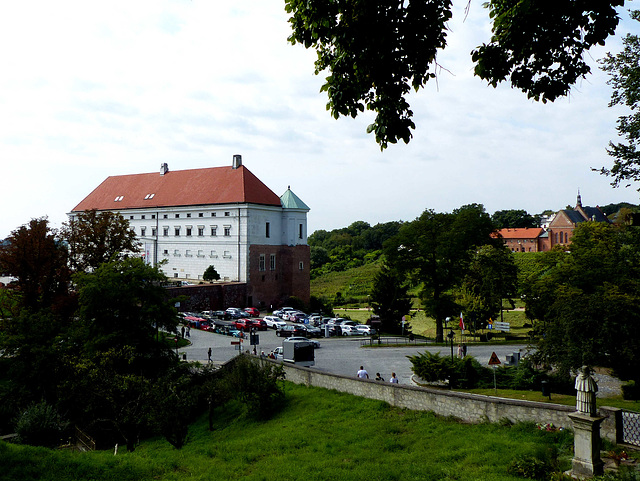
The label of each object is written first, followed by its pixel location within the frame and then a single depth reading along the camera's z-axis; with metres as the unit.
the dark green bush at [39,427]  19.17
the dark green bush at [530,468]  11.05
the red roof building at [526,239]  124.25
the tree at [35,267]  33.19
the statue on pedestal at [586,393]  11.12
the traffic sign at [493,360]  20.26
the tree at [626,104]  20.03
